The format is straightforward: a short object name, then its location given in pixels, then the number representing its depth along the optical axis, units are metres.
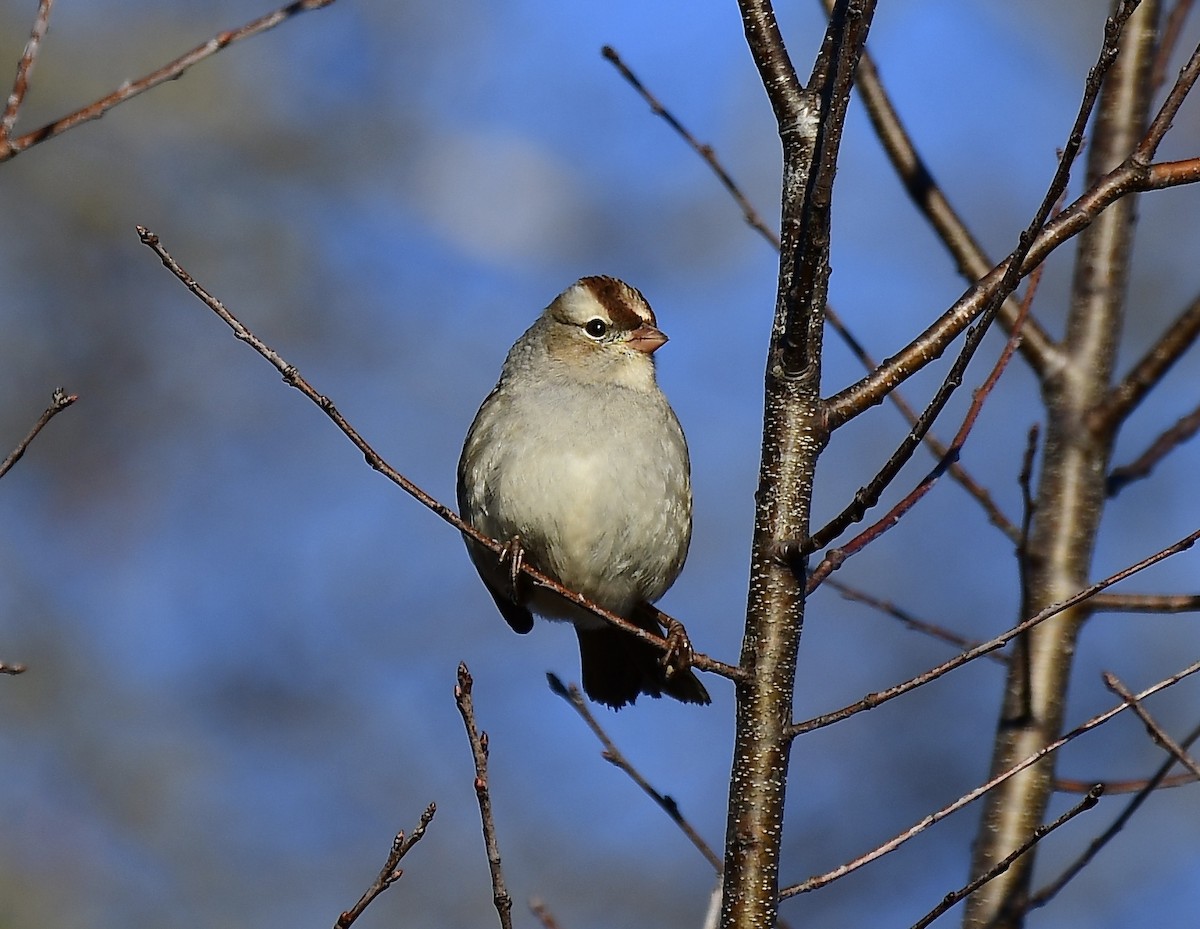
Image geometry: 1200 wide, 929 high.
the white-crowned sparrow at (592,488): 9.54
